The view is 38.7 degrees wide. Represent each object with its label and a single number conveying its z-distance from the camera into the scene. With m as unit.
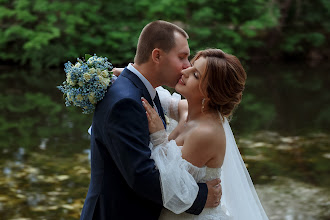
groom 2.06
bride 2.19
